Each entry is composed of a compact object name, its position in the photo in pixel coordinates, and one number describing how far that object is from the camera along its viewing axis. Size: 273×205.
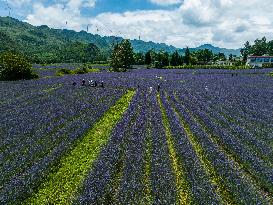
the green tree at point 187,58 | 125.88
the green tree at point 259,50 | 182.10
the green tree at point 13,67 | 58.03
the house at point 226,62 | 147.12
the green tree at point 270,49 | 173.06
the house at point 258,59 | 135.15
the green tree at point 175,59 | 120.82
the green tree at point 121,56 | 90.44
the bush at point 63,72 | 72.12
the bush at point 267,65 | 110.59
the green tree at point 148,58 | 126.53
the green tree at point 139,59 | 140.62
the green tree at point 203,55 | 144.12
